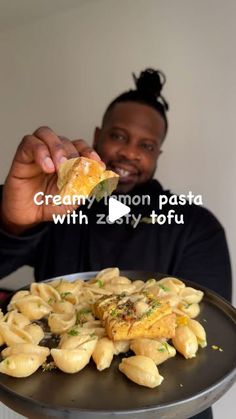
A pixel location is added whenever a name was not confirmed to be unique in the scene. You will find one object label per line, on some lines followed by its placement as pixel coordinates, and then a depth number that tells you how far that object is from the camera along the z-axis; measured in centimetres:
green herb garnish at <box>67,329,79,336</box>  64
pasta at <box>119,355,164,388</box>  55
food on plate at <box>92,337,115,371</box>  60
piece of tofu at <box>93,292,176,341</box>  63
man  109
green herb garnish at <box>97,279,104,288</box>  83
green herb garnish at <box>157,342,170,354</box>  60
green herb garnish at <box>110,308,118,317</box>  65
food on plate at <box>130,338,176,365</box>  60
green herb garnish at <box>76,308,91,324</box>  72
